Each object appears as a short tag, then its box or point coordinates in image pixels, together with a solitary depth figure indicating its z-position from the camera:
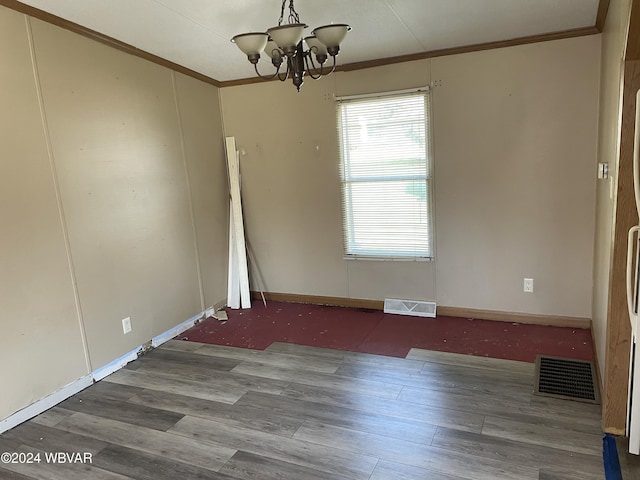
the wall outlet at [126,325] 3.26
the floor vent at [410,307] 3.92
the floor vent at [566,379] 2.52
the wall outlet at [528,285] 3.58
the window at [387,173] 3.75
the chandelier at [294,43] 2.13
